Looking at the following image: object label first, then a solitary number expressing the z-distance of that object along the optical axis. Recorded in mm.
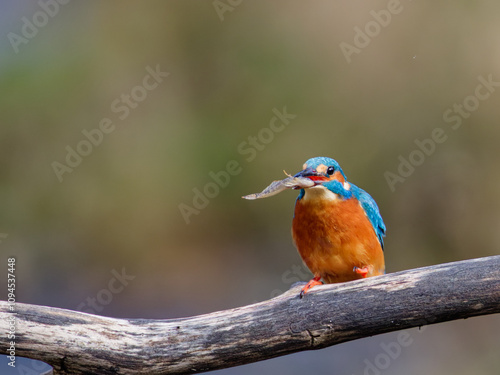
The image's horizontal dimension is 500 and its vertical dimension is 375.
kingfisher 6918
